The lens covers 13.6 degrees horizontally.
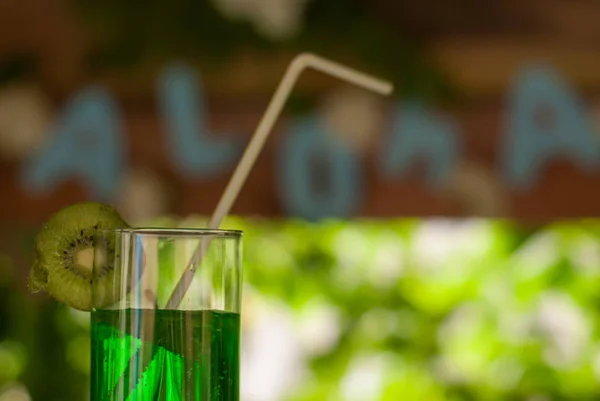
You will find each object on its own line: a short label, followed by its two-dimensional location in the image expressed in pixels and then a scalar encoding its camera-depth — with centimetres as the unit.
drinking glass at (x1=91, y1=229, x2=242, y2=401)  104
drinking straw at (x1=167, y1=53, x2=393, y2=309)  104
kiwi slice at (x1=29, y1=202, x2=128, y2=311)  107
